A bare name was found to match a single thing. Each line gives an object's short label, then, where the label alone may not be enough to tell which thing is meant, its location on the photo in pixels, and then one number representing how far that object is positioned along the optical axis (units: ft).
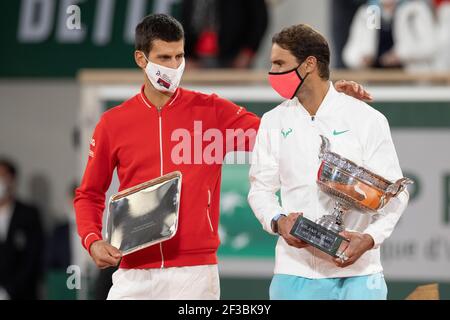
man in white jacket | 32.76
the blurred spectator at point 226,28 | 61.82
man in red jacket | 34.12
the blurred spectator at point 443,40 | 61.31
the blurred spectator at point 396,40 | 60.59
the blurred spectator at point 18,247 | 66.59
